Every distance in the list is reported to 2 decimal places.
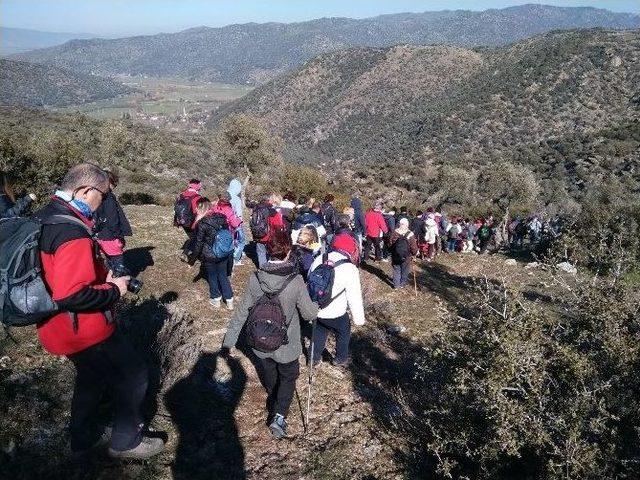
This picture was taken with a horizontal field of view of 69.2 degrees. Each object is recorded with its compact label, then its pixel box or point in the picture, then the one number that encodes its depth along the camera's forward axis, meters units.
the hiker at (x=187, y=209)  8.00
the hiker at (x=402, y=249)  10.20
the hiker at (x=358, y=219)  11.67
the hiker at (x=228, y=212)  7.90
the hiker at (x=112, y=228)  6.84
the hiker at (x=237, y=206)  9.59
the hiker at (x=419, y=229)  14.27
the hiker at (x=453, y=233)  16.44
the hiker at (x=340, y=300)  5.81
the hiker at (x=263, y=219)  8.19
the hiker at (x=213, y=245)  7.05
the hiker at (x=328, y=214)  10.95
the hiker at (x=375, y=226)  11.93
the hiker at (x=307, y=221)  9.30
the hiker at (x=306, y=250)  5.57
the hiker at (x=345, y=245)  6.05
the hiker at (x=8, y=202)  6.07
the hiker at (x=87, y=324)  3.02
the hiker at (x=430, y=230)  14.22
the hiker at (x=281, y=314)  4.29
